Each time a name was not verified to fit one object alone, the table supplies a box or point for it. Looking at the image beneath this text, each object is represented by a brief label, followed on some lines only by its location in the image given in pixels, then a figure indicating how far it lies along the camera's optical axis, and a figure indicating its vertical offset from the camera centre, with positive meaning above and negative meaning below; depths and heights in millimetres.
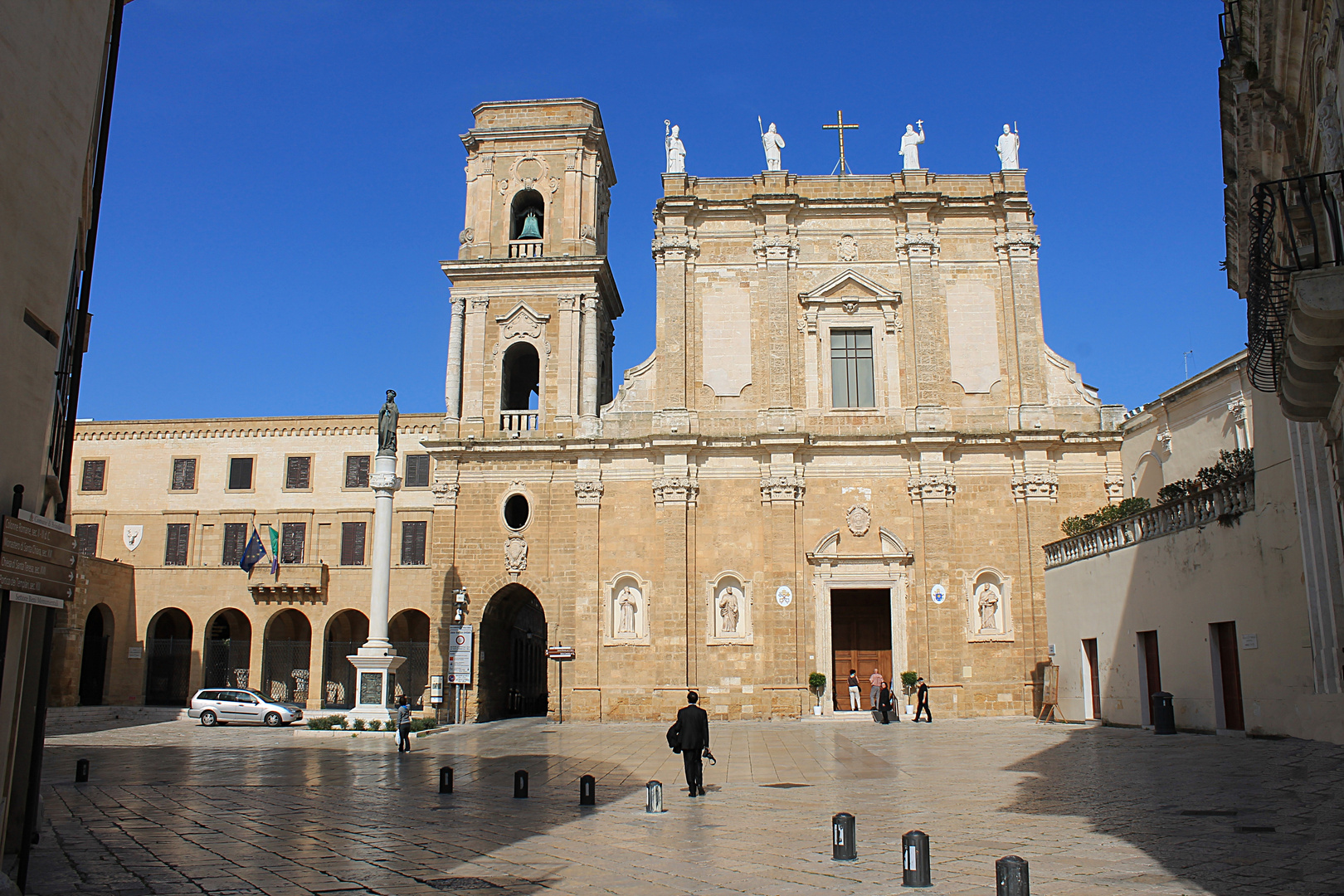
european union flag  37656 +3632
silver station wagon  31109 -1571
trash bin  20078 -1064
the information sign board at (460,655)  28297 +47
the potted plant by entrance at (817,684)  27453 -693
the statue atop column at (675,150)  31547 +15196
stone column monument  26062 +1204
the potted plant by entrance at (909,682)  27484 -648
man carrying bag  13562 -1088
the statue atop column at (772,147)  31438 +15195
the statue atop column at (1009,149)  30906 +14931
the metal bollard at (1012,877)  6582 -1374
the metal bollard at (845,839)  8969 -1545
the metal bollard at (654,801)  12250 -1671
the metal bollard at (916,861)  7902 -1532
